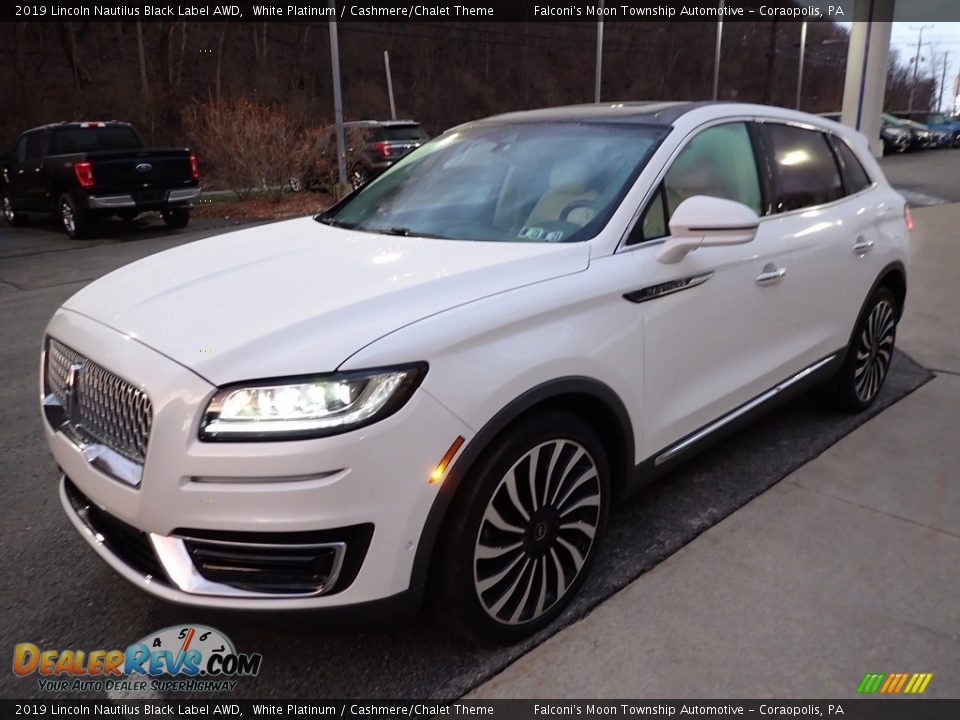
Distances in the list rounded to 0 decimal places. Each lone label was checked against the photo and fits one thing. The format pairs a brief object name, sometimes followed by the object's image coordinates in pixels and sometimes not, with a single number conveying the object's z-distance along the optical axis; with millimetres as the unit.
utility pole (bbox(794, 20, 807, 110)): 41906
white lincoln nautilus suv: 2029
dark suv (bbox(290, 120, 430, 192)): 17705
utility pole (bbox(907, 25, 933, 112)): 85438
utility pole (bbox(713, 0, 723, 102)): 34562
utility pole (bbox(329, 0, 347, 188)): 16656
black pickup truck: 12250
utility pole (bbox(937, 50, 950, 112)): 99825
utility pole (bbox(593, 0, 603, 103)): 26609
